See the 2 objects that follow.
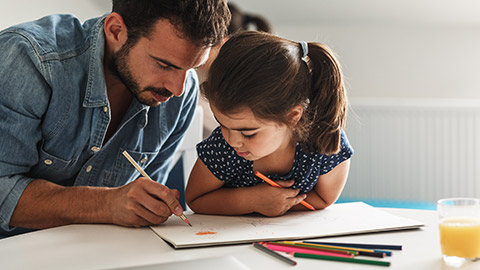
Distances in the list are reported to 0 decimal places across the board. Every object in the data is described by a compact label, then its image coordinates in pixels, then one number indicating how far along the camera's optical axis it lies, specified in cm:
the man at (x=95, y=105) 114
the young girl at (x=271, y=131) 110
